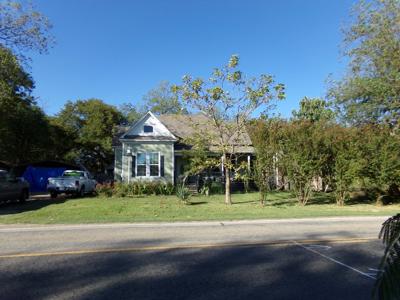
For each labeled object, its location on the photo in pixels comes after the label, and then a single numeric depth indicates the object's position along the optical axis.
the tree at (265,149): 19.77
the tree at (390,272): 1.24
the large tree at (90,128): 45.72
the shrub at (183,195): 19.92
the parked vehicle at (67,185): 24.45
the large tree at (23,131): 30.92
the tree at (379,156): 19.70
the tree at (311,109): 48.11
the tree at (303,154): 20.12
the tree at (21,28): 19.91
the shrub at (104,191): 23.77
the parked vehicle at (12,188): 19.39
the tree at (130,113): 60.09
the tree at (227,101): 20.50
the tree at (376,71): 23.56
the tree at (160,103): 62.05
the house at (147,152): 27.97
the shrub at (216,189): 27.22
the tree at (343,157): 19.91
